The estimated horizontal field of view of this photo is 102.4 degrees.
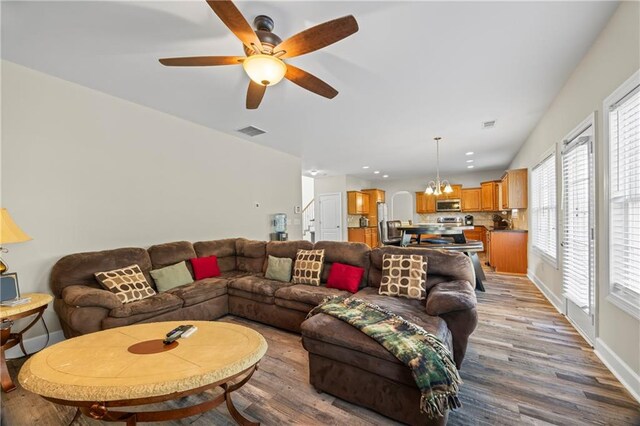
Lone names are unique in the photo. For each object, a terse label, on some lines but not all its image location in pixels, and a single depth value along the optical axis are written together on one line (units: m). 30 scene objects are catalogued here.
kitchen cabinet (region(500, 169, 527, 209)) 5.00
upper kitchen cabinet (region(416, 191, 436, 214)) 8.92
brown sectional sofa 1.69
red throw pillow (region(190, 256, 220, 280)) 3.61
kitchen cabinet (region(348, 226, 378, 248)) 8.52
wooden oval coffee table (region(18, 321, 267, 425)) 1.16
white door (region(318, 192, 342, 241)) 8.71
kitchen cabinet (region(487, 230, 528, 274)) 5.09
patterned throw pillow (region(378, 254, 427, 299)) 2.52
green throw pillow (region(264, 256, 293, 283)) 3.41
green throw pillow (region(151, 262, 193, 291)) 3.16
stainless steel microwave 8.48
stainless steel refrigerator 5.70
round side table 1.98
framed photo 2.12
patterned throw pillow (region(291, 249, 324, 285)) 3.21
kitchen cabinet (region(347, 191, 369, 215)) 8.40
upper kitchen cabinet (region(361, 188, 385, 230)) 9.05
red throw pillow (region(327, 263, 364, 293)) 2.93
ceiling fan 1.46
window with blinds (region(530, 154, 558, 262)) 3.59
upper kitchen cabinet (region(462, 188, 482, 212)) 8.17
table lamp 2.06
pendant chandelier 5.32
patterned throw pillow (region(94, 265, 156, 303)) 2.71
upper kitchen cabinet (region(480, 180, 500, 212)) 7.45
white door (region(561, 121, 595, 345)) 2.43
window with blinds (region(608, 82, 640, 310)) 1.80
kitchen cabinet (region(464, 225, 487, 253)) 7.98
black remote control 1.68
